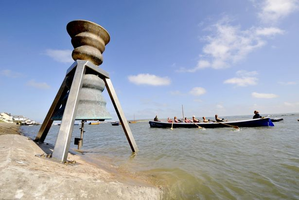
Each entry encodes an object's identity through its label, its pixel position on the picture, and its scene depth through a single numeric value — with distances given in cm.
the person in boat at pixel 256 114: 1877
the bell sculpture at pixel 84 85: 283
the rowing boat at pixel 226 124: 1766
